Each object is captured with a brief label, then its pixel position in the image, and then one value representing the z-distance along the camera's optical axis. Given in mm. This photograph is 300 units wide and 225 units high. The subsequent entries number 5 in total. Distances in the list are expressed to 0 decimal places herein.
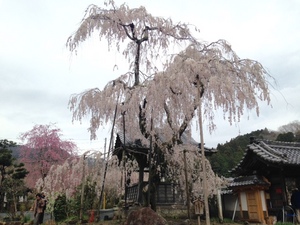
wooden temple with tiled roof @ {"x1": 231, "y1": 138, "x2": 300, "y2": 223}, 11891
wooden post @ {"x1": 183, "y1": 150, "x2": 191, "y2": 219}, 9661
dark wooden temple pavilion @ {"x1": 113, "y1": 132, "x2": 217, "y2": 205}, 12920
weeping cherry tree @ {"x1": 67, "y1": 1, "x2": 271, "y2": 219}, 8664
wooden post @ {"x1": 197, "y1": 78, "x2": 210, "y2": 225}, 6634
